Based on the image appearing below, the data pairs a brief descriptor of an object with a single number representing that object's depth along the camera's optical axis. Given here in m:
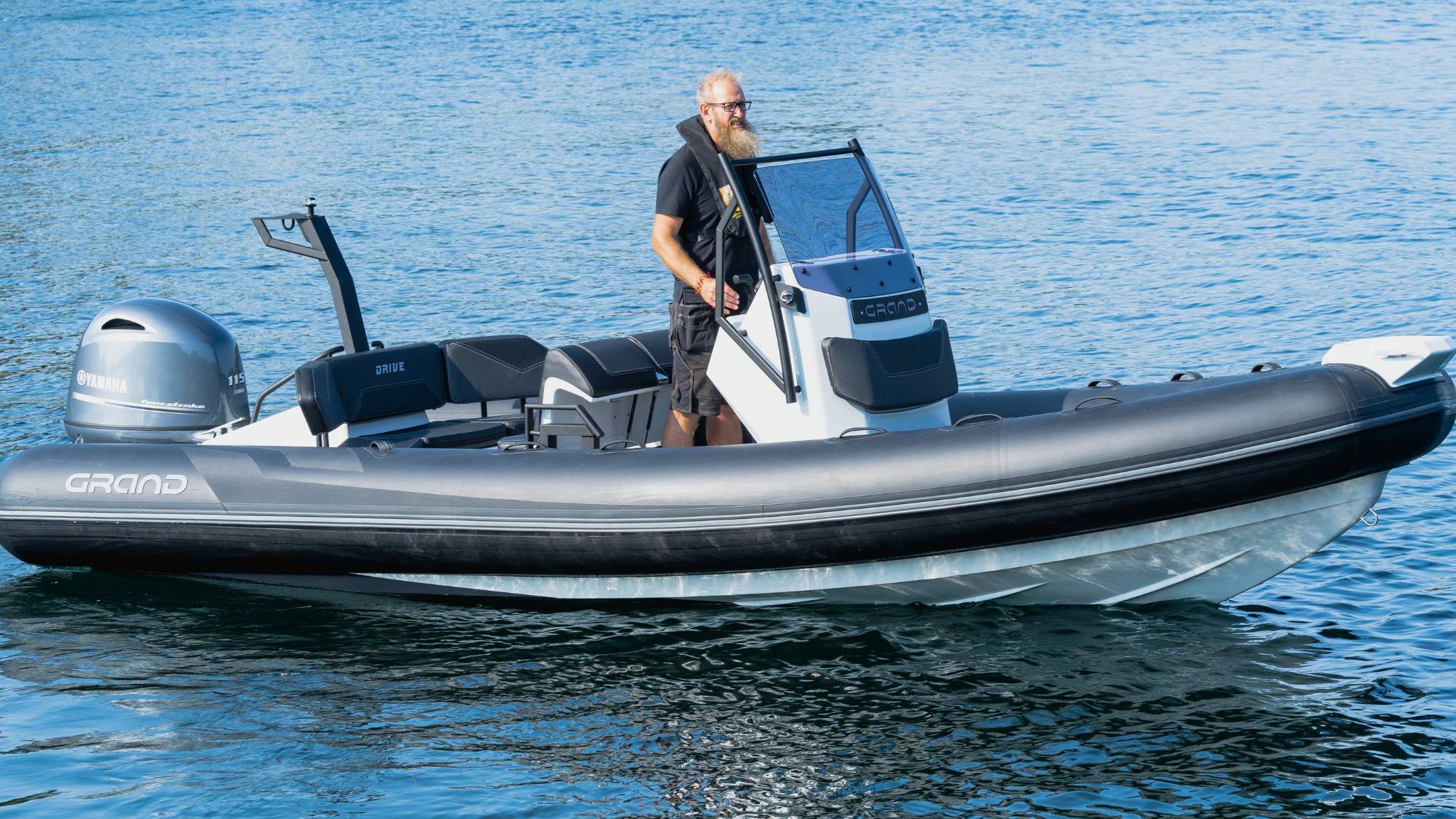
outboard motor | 12.65
